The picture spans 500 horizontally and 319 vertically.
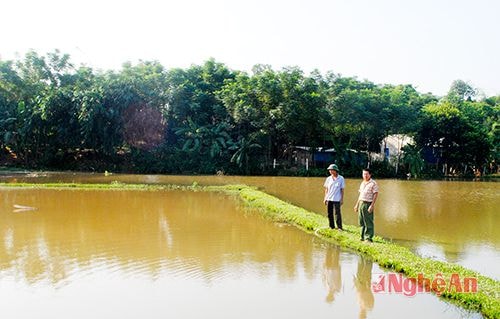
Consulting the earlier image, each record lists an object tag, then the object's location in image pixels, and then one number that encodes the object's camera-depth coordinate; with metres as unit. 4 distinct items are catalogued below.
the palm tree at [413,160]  33.03
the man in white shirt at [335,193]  10.28
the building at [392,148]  35.74
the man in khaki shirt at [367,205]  9.31
